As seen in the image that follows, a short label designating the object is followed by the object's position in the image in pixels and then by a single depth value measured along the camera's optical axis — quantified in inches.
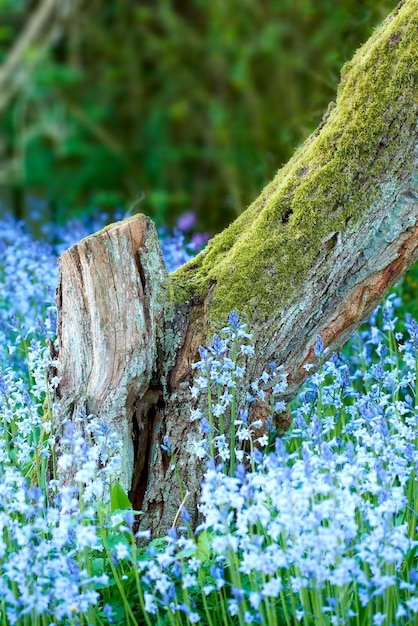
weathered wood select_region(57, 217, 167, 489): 279.3
